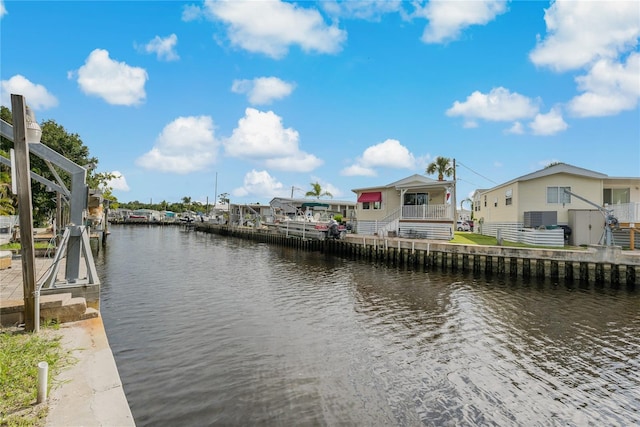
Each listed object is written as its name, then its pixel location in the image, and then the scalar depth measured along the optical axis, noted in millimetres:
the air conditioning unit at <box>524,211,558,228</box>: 21484
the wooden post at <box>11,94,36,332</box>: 5449
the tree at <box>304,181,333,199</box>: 61031
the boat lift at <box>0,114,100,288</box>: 7398
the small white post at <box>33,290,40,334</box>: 5660
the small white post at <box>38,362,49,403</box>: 3506
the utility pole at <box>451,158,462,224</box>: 24962
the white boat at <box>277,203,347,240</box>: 29172
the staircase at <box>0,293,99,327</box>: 6047
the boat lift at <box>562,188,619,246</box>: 17312
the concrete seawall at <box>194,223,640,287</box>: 16078
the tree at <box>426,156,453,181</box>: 42375
